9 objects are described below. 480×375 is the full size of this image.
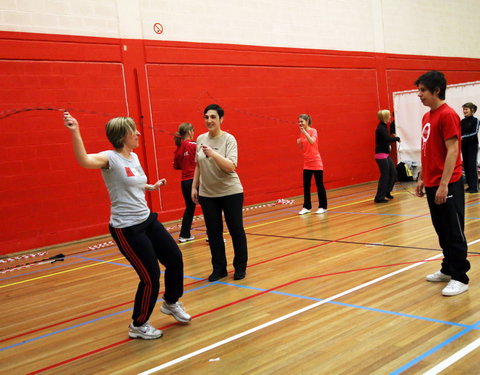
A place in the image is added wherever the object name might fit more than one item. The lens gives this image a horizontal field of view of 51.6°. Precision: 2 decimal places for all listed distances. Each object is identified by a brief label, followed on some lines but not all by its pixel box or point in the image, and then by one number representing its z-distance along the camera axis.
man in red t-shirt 3.30
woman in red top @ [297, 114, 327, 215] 7.61
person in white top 2.98
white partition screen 10.45
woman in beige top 4.25
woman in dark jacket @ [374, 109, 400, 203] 8.18
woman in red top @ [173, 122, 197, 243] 6.04
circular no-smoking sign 8.18
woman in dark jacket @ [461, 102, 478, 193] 8.37
